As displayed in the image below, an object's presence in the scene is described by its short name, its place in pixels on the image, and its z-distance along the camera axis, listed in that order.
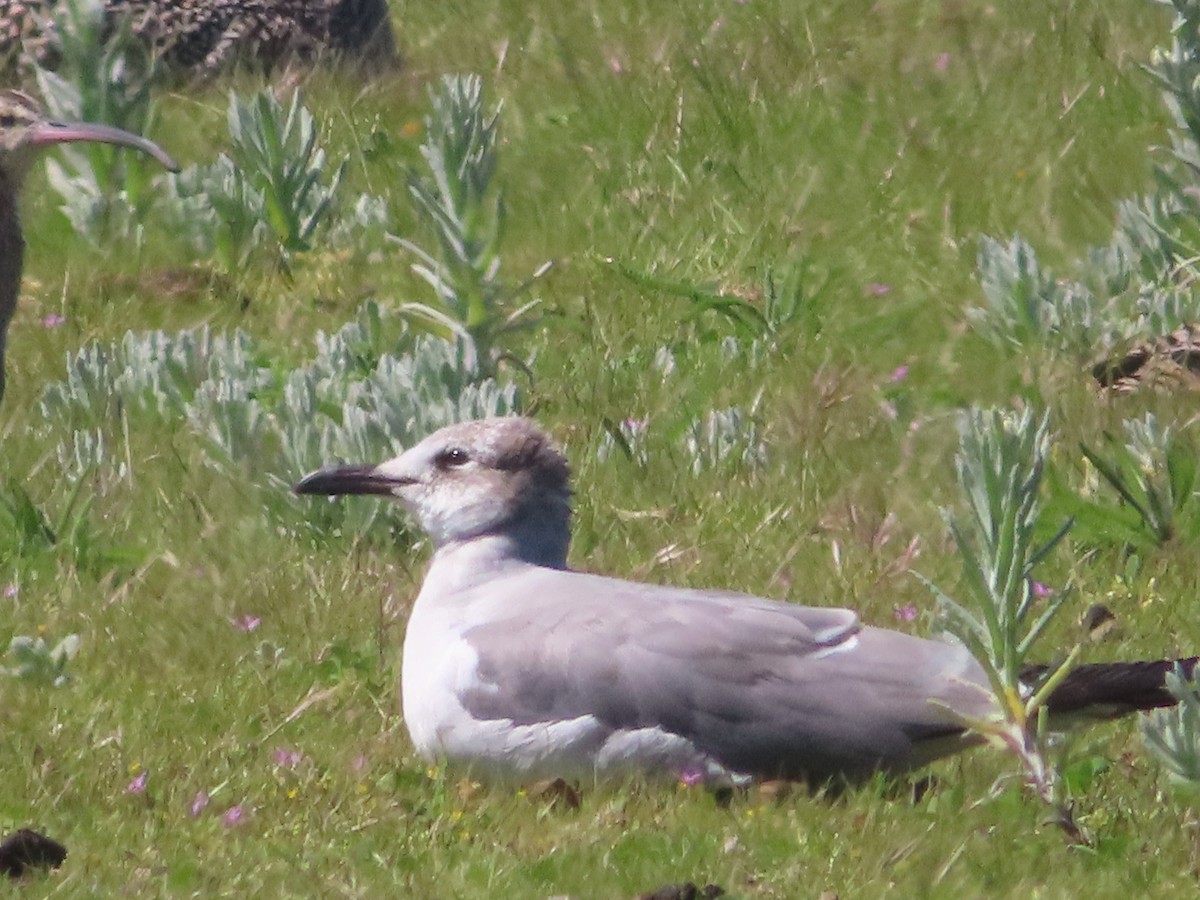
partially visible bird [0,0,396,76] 20.53
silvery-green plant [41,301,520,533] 13.20
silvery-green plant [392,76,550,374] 13.40
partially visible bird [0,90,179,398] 14.48
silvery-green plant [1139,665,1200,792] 9.03
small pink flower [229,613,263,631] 11.98
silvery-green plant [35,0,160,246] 17.33
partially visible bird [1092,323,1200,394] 14.48
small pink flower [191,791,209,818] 9.84
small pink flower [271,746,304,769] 10.27
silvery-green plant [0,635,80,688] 11.29
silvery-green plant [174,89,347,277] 17.06
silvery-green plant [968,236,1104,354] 15.04
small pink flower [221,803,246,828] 9.68
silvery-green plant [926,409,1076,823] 9.03
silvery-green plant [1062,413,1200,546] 12.55
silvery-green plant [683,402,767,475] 13.97
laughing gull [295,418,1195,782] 9.65
